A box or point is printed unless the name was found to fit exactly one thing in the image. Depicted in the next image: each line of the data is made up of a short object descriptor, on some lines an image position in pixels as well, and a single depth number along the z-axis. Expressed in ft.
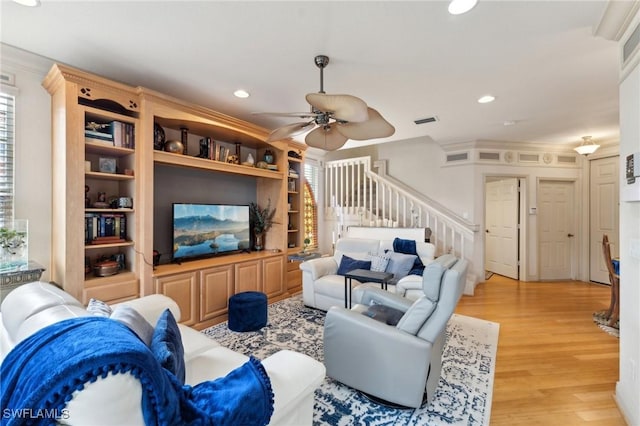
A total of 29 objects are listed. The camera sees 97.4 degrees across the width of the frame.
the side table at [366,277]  9.87
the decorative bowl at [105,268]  8.36
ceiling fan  6.14
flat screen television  10.78
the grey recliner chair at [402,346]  5.76
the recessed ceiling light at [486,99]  10.30
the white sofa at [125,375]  2.23
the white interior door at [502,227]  18.08
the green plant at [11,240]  6.86
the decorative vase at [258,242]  13.79
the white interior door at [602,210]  16.30
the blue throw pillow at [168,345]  3.61
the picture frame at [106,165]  8.67
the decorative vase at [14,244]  6.86
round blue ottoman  9.81
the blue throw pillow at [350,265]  12.15
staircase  15.76
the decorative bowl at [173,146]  9.91
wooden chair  10.73
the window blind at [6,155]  7.31
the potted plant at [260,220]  13.65
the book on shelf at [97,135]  7.90
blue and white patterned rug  5.96
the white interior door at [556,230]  17.85
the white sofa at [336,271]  11.32
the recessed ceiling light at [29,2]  5.51
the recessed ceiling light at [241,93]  9.64
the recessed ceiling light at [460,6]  5.49
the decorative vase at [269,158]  13.60
